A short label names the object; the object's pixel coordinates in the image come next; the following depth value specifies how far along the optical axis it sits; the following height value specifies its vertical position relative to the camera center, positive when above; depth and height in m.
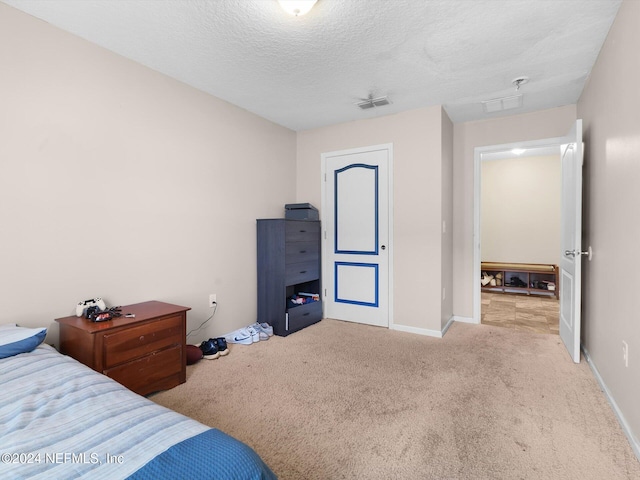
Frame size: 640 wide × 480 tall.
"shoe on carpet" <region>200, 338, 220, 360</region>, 2.92 -1.03
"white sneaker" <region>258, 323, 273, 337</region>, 3.56 -1.02
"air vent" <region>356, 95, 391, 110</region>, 3.35 +1.32
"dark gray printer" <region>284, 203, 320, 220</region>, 4.07 +0.26
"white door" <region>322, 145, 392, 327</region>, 3.91 -0.04
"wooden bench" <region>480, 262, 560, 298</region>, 5.68 -0.84
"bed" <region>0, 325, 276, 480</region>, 0.85 -0.59
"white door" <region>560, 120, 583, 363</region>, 2.74 -0.10
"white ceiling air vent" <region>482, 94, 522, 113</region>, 3.34 +1.31
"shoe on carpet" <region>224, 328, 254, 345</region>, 3.34 -1.05
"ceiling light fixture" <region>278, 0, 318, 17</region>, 1.85 +1.26
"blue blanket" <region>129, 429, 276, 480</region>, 0.84 -0.60
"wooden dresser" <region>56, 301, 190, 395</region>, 1.99 -0.71
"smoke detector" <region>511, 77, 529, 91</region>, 2.92 +1.32
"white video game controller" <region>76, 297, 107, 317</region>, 2.22 -0.48
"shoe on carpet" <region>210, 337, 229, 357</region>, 3.03 -1.03
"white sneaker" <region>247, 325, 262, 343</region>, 3.40 -1.03
